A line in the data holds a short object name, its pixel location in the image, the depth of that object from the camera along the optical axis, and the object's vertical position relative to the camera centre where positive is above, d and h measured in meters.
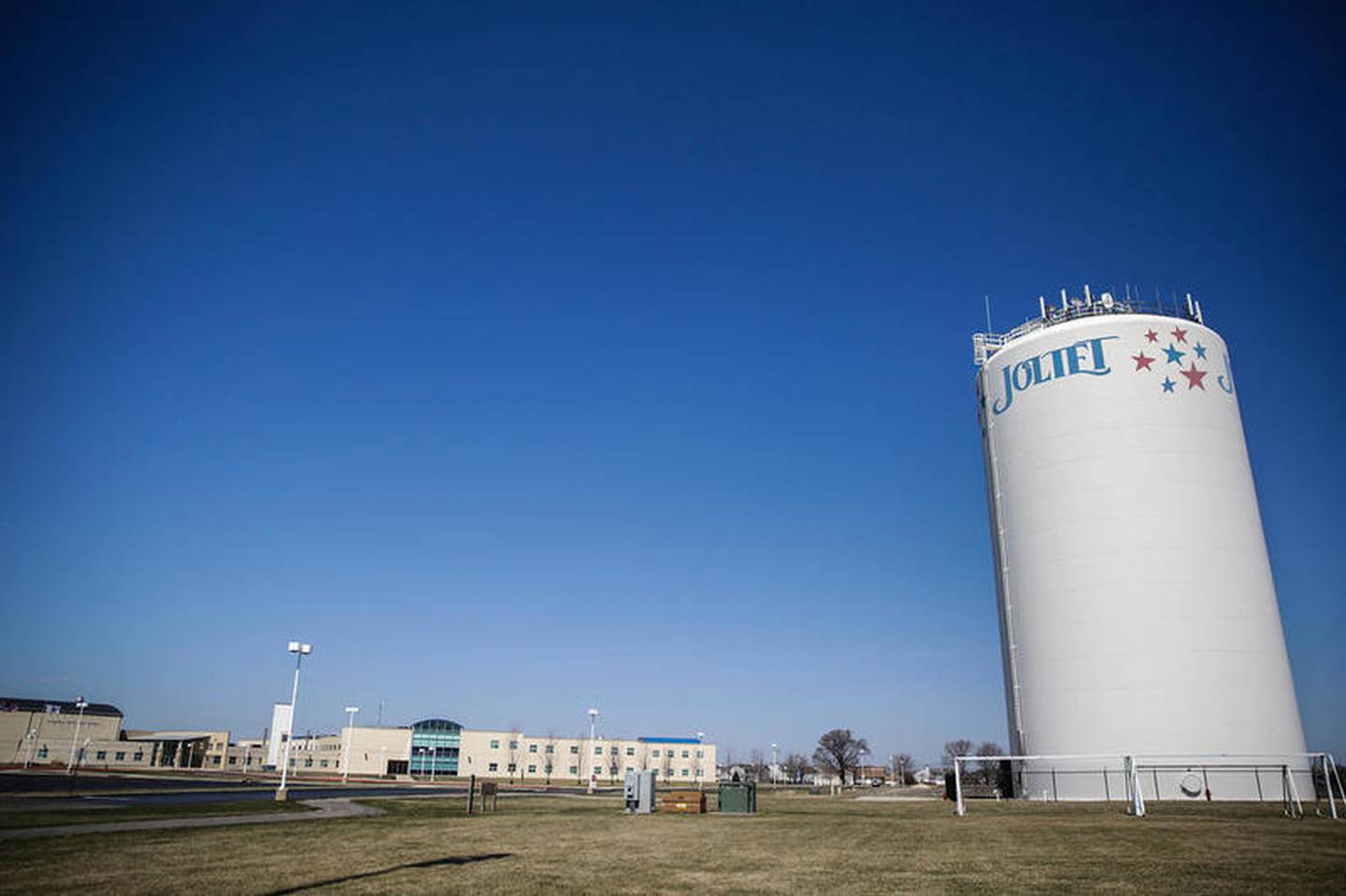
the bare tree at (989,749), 167.85 -3.89
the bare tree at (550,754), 131.25 -3.95
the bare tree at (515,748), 130.12 -3.14
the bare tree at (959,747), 176.38 -3.41
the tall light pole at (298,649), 47.06 +3.98
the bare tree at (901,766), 149.11 -6.25
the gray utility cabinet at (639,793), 36.94 -2.71
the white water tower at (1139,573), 40.19 +7.64
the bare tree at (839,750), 139.00 -3.25
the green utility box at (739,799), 37.53 -2.94
